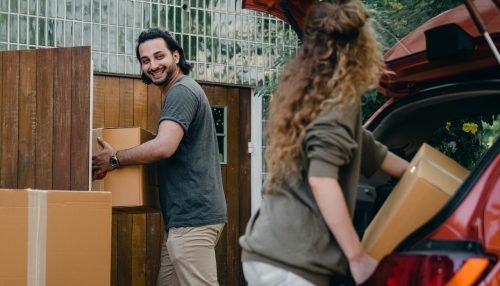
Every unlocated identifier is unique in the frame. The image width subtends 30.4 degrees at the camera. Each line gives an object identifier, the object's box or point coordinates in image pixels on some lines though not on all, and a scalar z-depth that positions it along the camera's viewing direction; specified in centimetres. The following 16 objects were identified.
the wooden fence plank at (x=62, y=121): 465
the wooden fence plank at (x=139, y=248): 754
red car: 290
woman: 299
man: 473
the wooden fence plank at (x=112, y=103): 740
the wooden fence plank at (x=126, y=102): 750
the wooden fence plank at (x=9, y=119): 463
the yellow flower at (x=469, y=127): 637
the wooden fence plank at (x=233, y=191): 812
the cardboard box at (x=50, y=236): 431
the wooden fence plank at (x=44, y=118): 467
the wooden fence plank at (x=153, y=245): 763
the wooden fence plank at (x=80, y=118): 462
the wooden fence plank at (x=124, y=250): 743
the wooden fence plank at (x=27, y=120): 466
